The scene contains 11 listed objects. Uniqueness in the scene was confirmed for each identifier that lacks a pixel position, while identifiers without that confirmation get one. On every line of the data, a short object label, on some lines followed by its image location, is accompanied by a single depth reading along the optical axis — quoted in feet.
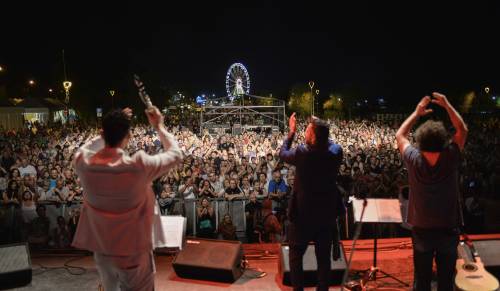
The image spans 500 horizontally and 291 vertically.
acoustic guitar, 9.88
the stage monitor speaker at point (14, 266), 14.28
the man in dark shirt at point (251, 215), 22.98
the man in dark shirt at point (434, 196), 9.18
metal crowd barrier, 22.79
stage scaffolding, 71.56
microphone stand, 11.50
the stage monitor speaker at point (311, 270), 14.21
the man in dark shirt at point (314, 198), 10.72
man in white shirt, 7.67
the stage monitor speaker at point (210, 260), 14.82
